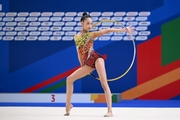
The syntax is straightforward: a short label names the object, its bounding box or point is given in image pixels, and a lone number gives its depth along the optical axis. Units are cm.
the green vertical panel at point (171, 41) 1649
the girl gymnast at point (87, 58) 1011
